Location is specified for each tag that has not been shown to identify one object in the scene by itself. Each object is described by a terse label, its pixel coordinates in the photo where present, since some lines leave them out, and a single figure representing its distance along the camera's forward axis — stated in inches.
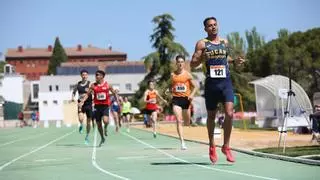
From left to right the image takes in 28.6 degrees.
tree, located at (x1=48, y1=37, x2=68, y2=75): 6486.2
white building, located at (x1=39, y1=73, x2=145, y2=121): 4928.6
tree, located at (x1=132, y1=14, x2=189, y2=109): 2652.6
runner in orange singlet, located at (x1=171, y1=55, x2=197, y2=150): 572.4
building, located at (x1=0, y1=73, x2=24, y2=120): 4896.7
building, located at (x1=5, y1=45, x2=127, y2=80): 7273.6
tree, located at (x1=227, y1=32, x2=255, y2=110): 3091.0
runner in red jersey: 674.8
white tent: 1240.2
